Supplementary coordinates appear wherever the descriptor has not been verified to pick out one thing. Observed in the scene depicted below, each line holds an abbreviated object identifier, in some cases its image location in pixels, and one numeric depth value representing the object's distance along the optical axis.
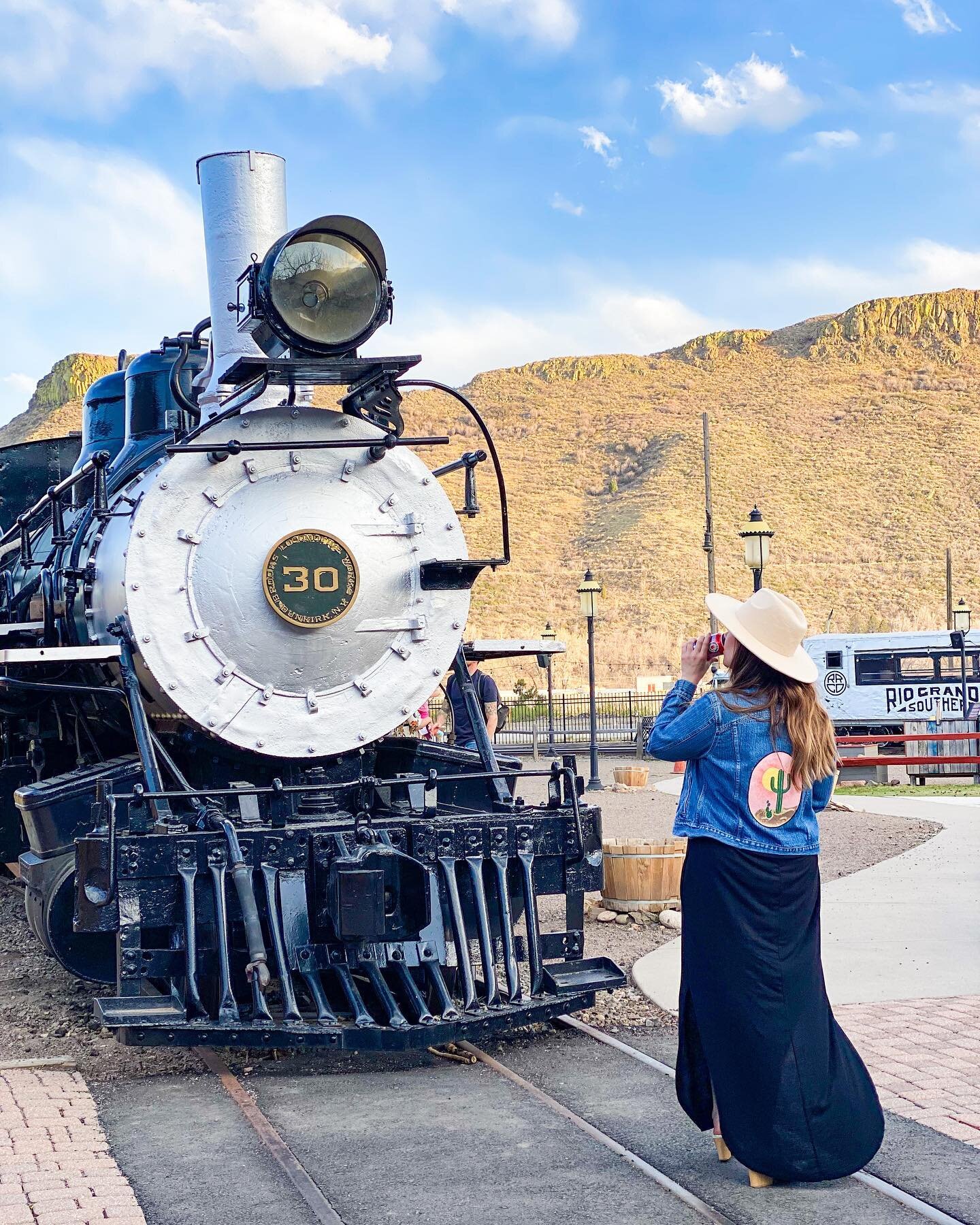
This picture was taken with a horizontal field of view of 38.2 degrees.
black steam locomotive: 5.36
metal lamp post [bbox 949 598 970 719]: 25.80
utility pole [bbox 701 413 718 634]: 26.69
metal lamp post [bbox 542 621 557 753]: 27.53
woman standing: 4.12
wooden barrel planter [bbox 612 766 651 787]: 19.75
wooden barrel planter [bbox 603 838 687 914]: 8.69
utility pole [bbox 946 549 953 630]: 41.29
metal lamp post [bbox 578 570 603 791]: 20.61
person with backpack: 10.08
